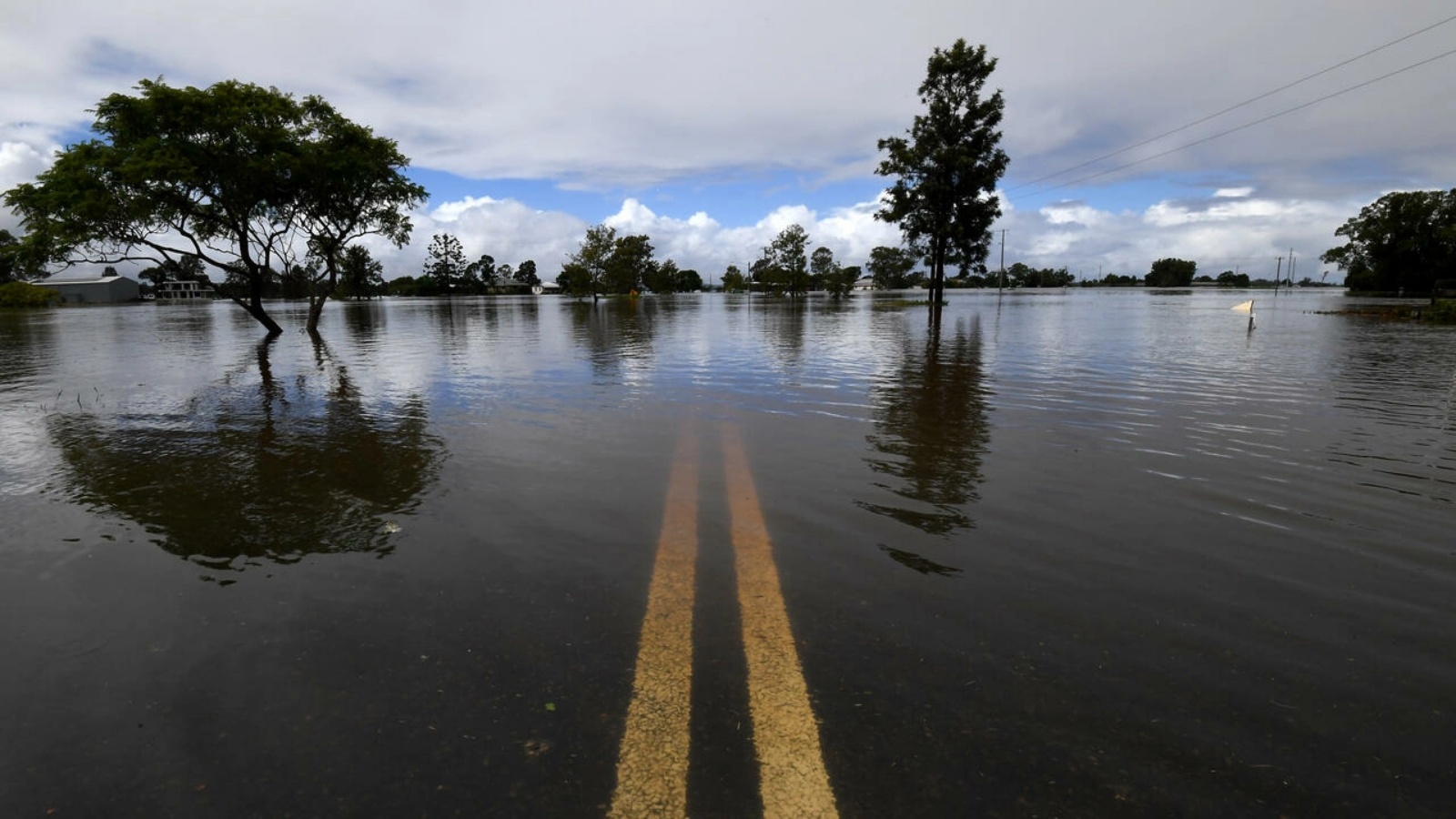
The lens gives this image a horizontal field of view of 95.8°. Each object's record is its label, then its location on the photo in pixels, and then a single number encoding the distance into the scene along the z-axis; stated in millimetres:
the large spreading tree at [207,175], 22750
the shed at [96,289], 113938
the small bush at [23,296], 79000
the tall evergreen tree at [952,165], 43625
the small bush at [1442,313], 32344
